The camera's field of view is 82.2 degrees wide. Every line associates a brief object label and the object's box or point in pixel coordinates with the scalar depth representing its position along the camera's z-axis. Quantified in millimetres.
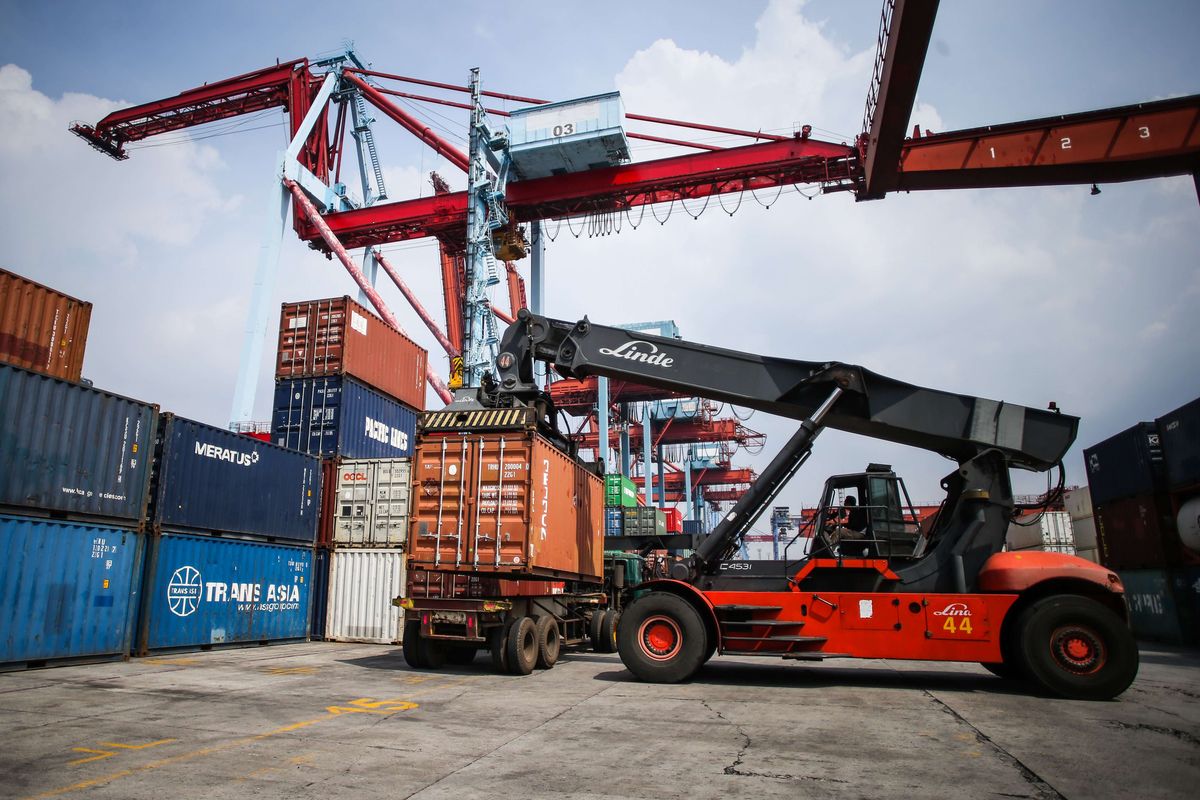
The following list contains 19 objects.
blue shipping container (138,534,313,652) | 13680
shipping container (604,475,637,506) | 36781
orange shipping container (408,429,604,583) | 11289
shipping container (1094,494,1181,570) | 16938
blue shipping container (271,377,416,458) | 19531
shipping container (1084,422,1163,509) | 17141
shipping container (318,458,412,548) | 18031
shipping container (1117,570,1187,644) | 16891
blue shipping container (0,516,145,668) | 10828
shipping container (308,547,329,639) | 18234
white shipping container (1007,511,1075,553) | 30670
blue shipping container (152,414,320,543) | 14031
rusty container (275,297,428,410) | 20266
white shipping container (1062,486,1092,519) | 27609
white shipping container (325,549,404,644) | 17641
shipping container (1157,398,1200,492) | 15305
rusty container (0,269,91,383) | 12930
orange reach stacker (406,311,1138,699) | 9000
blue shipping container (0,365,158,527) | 10883
